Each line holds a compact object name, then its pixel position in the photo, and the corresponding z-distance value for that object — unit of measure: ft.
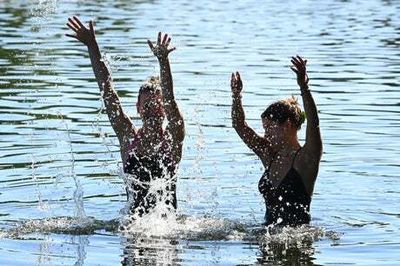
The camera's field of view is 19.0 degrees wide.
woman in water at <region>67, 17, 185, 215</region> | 37.01
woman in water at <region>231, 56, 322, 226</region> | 36.04
